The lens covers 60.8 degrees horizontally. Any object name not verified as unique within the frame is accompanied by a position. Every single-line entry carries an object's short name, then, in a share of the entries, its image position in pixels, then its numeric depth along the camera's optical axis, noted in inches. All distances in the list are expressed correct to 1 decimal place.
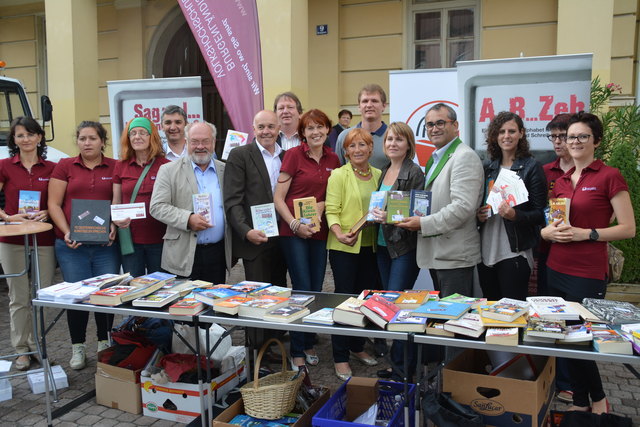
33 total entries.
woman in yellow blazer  149.4
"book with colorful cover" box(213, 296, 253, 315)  113.8
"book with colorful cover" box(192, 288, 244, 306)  119.3
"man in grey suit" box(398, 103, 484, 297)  131.0
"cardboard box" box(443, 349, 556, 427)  105.1
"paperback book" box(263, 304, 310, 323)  111.0
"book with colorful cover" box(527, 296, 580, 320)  100.0
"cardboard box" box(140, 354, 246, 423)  134.0
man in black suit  151.5
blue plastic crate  114.0
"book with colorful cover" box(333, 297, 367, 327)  106.3
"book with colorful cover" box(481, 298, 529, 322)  99.9
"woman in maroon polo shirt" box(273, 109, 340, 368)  153.6
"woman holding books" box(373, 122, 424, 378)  142.3
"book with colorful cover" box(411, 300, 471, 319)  102.3
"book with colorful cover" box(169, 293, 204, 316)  117.0
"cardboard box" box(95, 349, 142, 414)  141.3
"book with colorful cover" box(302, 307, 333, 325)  109.5
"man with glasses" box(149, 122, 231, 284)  149.4
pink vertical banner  234.2
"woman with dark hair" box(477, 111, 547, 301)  132.8
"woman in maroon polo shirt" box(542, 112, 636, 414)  120.5
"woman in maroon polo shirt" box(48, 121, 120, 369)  158.7
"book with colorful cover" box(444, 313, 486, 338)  98.2
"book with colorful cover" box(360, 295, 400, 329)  104.4
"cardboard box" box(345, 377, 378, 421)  124.4
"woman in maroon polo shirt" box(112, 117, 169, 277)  157.8
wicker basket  119.7
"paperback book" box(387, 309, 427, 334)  101.0
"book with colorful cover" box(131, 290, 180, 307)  121.3
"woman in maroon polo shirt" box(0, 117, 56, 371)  161.3
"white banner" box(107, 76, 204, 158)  243.3
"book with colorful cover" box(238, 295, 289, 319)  113.0
